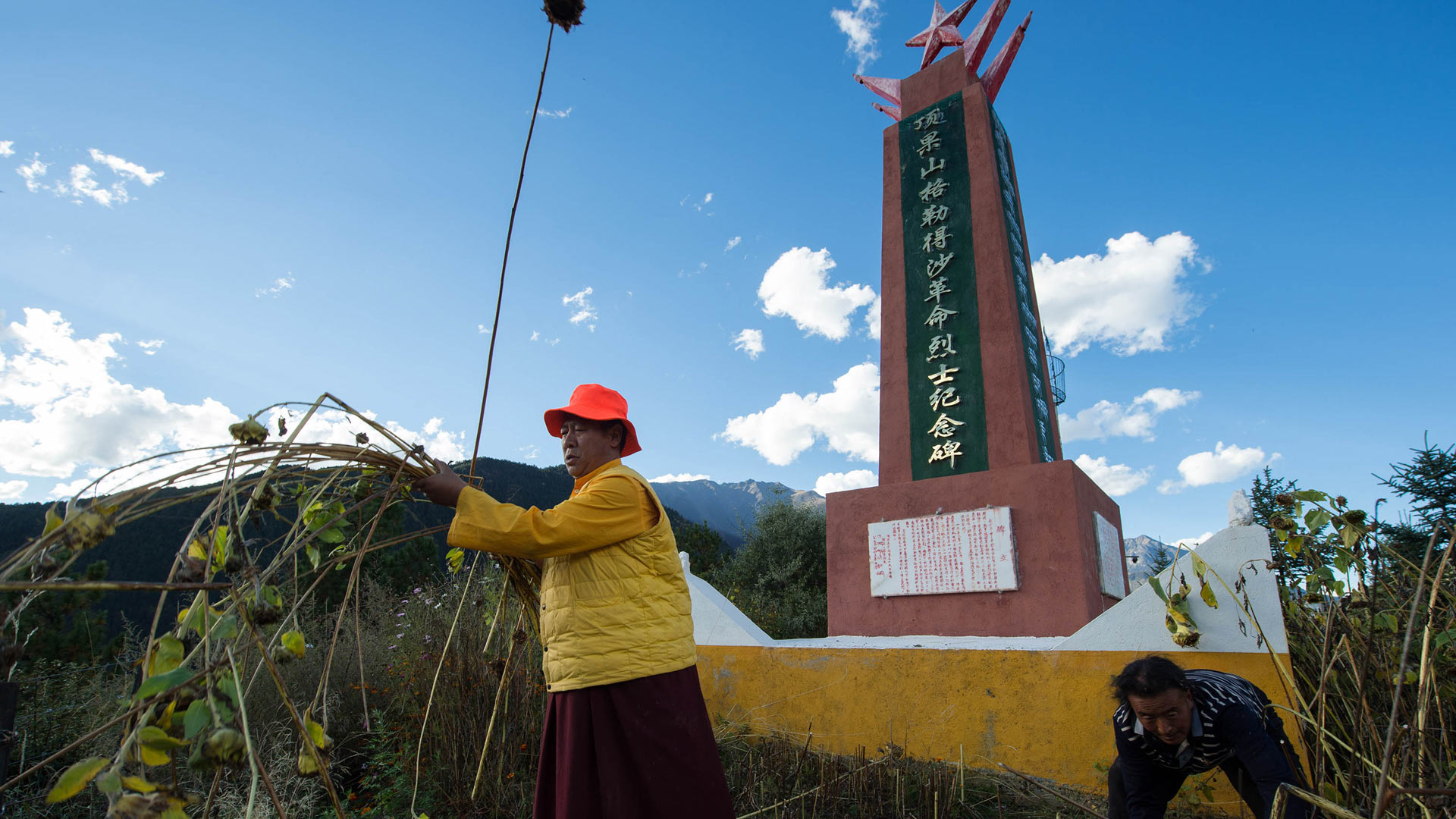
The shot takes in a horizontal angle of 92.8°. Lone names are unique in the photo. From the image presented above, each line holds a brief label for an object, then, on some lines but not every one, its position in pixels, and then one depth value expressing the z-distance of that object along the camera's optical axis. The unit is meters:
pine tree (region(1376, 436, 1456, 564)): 6.88
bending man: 2.04
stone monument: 4.90
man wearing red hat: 1.75
